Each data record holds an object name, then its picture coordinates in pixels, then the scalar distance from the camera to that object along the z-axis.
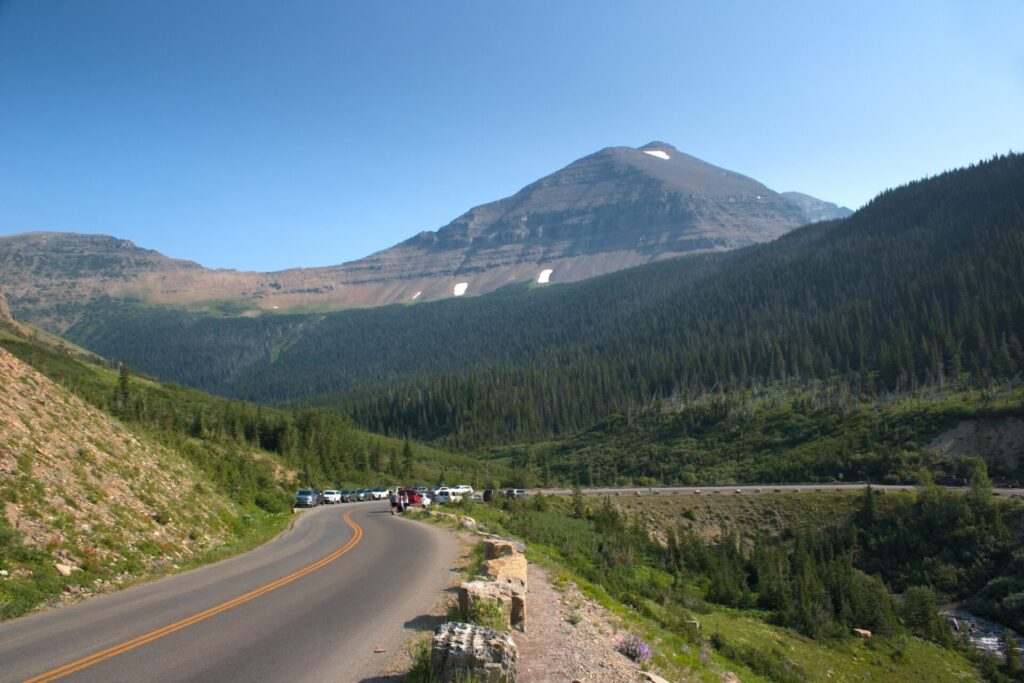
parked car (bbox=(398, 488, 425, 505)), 42.72
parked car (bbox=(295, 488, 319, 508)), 44.41
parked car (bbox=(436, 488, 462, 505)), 50.25
